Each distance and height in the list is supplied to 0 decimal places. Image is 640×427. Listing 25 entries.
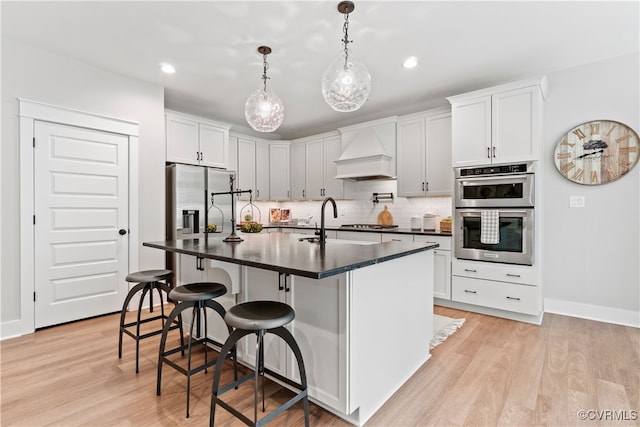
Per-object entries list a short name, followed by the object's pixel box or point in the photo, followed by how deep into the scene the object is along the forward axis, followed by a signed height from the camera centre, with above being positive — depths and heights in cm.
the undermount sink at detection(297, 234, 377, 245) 249 -23
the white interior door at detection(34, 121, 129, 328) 310 -10
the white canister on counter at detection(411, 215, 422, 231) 449 -14
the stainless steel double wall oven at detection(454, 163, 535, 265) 324 +5
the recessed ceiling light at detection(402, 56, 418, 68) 319 +156
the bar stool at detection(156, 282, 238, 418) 194 -56
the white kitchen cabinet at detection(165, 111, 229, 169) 432 +105
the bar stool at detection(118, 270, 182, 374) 241 -55
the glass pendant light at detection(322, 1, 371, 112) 211 +88
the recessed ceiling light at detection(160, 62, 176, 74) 333 +156
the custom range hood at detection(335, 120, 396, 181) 455 +87
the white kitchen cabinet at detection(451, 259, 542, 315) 321 -78
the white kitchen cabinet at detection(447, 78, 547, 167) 322 +97
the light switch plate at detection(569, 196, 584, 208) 338 +13
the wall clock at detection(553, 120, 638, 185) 313 +64
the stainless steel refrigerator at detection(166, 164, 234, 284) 412 +17
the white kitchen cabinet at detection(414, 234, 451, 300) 377 -64
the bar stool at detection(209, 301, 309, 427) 147 -55
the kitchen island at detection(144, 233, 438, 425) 164 -57
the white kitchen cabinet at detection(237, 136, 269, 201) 548 +82
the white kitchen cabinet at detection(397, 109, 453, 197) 409 +80
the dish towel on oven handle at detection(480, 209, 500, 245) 339 -15
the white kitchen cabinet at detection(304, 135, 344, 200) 534 +79
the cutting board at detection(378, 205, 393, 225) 490 -6
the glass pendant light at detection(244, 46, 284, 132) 262 +86
